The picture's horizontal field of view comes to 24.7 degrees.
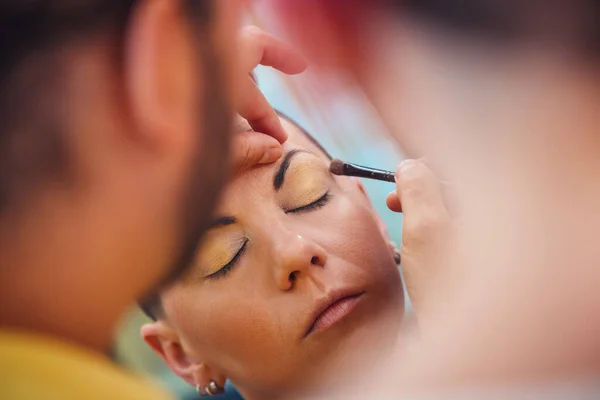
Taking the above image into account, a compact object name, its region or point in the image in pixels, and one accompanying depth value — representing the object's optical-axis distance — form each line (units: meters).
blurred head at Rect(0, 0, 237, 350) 0.66
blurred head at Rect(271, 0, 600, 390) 0.76
